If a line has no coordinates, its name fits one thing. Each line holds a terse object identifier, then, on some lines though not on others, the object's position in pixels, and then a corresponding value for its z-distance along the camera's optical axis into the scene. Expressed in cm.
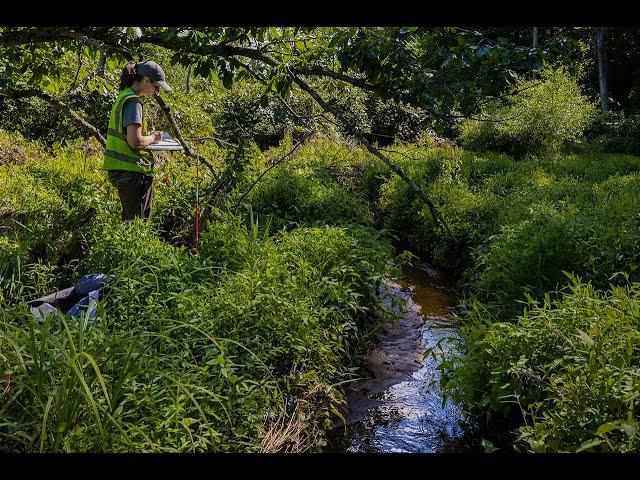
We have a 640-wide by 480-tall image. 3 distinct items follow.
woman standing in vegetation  489
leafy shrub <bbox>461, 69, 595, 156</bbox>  1368
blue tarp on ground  390
